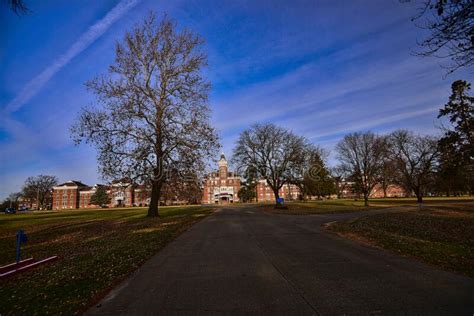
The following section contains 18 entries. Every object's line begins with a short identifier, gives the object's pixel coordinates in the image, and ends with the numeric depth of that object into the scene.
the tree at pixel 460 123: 29.59
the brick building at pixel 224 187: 114.25
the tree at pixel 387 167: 44.29
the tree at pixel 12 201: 104.32
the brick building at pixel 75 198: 132.75
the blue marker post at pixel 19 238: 7.97
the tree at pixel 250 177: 39.75
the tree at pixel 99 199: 110.88
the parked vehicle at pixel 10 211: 66.14
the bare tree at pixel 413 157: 44.06
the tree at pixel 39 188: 108.00
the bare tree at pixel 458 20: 5.26
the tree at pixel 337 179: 75.16
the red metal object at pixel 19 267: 7.35
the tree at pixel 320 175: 41.77
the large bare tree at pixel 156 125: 22.91
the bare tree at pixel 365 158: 41.81
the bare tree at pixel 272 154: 37.72
